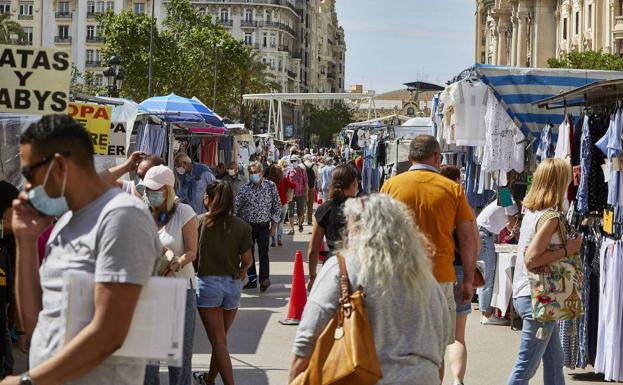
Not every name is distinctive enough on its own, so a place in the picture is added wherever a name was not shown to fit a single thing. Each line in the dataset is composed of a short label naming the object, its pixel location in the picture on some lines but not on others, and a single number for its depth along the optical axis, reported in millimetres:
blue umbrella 16453
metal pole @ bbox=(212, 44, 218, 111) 58156
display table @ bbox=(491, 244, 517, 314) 11727
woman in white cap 7484
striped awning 13008
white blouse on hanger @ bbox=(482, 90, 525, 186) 12898
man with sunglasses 3508
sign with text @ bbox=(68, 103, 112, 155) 10461
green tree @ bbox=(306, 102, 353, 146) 147000
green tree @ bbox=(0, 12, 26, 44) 55031
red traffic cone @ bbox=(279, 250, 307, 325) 12086
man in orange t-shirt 7207
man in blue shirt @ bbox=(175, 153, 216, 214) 15336
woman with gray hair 4336
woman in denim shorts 8219
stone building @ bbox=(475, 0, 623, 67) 68562
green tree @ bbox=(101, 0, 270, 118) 59375
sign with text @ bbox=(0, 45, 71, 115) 7887
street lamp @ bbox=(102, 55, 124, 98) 26906
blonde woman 7160
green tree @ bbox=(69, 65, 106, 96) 77500
